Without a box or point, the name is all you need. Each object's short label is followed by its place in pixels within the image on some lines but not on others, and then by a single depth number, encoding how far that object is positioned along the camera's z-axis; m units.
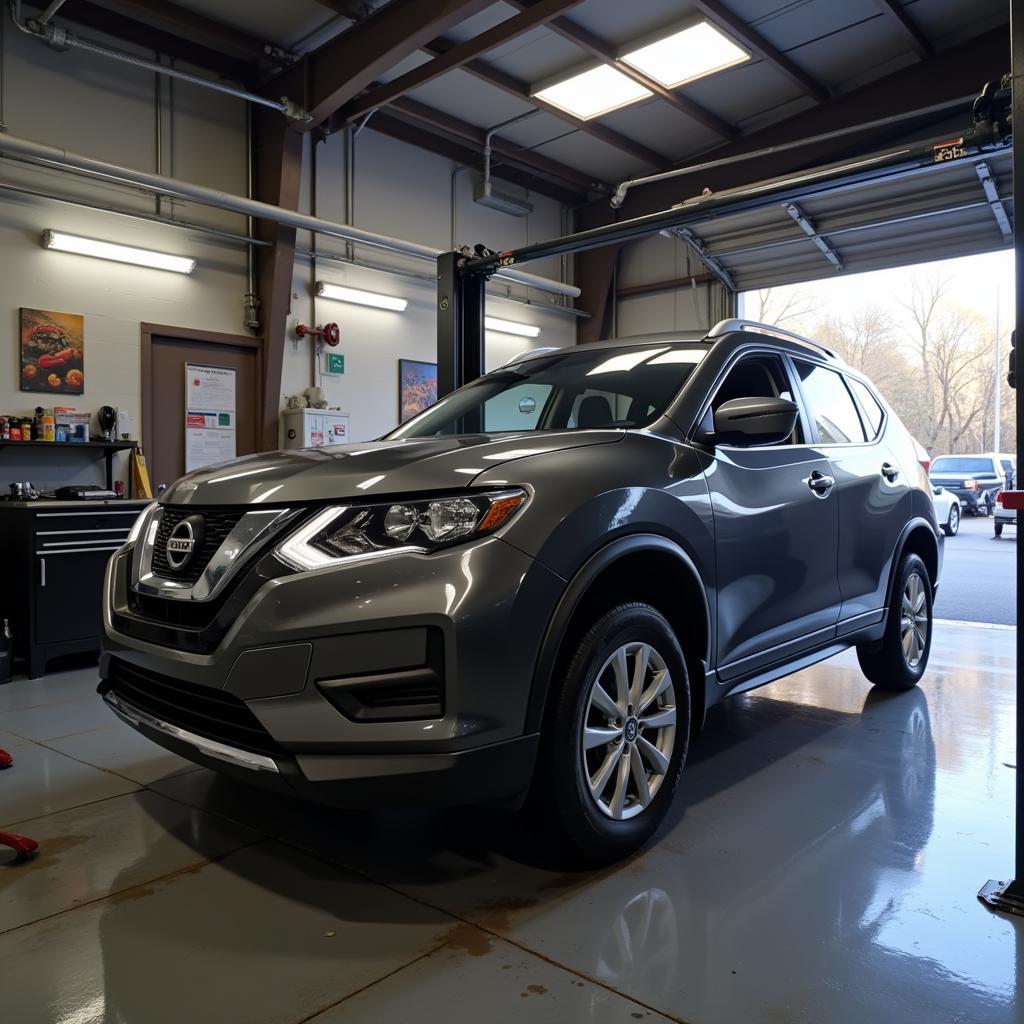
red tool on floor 2.16
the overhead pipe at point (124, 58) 5.48
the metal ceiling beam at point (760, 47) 6.34
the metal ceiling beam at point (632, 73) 6.41
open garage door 6.18
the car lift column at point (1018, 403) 1.95
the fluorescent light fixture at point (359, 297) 7.59
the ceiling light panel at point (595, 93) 7.28
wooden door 6.41
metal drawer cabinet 4.51
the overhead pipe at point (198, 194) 5.44
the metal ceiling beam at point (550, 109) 7.06
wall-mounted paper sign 6.68
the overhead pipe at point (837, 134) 6.71
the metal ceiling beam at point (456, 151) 8.20
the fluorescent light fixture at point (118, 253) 5.79
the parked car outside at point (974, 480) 12.93
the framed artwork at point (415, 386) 8.38
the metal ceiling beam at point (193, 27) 5.95
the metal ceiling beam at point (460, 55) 5.86
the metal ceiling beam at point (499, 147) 7.87
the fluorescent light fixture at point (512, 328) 9.30
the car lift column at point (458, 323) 4.91
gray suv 1.74
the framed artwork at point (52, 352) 5.69
